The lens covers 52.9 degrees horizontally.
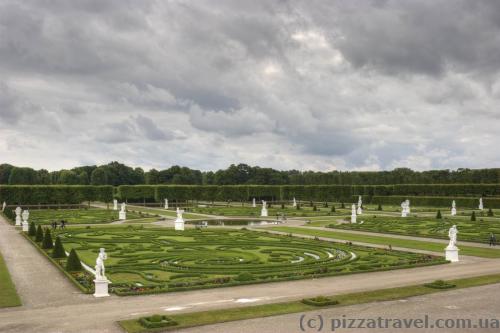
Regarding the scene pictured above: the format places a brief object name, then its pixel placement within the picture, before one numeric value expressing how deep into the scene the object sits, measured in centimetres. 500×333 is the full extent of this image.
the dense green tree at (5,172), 14162
